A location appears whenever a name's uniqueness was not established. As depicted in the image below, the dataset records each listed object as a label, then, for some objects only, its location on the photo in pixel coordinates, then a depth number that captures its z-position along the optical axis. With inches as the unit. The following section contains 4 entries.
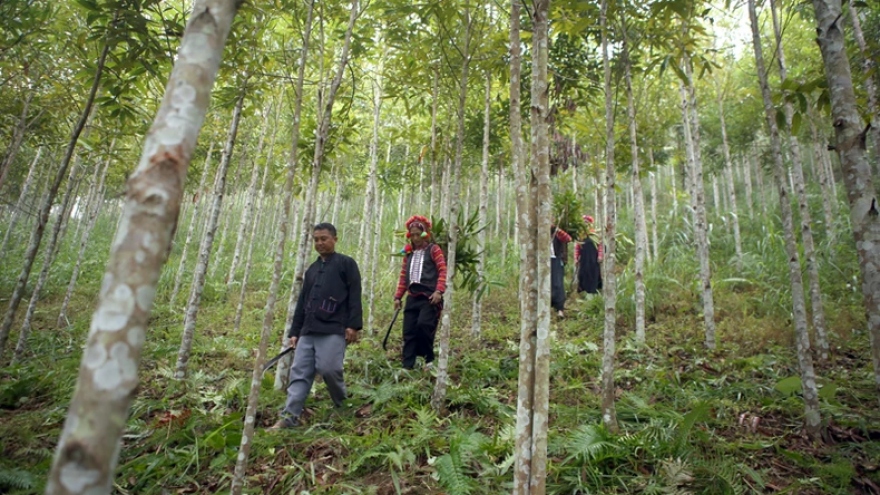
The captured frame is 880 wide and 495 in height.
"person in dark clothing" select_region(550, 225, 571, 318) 302.2
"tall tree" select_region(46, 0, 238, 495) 33.1
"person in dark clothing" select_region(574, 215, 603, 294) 355.6
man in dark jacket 159.3
